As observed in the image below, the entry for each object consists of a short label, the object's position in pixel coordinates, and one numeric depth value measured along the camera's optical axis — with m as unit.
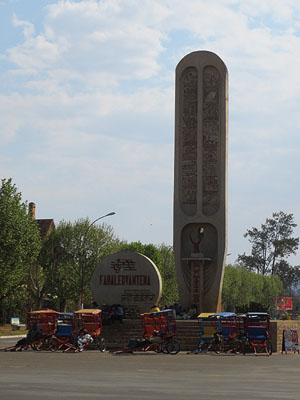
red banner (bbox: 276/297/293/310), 87.84
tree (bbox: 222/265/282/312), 95.38
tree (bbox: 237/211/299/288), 120.88
